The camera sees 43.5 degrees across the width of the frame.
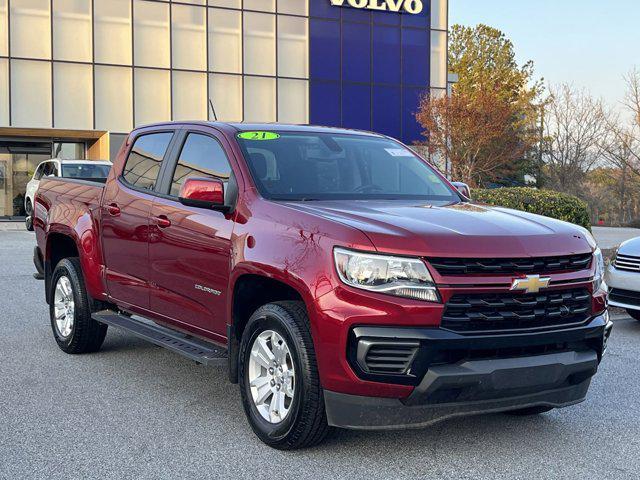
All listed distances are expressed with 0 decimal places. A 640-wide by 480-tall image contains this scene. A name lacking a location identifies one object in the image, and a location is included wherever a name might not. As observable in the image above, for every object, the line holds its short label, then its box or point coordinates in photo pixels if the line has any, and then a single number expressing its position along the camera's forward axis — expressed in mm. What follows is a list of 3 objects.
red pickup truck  3971
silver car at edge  8156
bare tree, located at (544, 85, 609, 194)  40906
